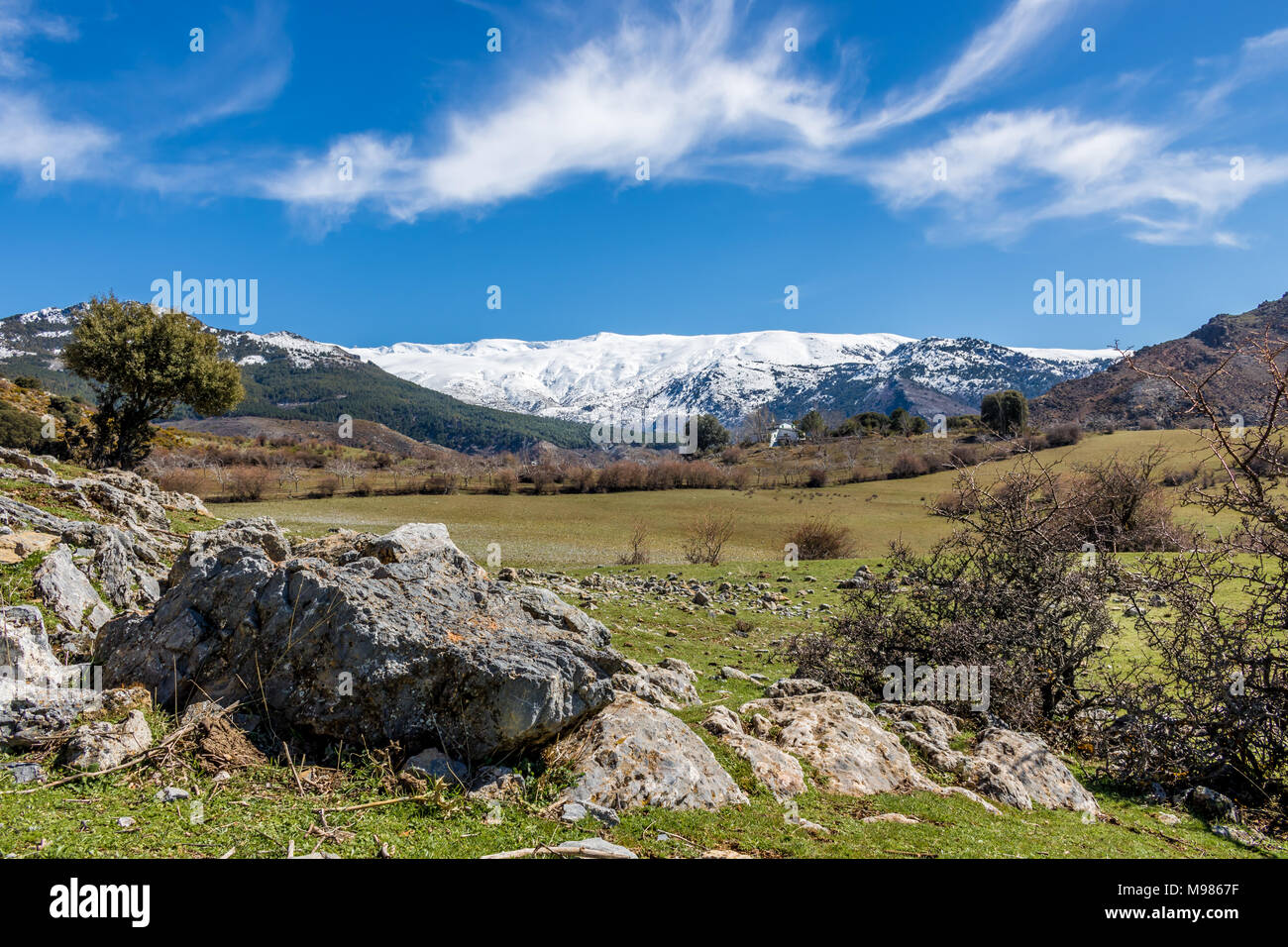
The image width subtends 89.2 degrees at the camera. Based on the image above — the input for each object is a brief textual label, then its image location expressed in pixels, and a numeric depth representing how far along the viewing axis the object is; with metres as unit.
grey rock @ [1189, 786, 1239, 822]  6.72
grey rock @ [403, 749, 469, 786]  5.12
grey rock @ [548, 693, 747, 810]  5.23
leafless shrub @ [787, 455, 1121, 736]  9.37
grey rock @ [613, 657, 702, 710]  8.00
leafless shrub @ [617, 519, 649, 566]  32.08
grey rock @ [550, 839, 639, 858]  4.18
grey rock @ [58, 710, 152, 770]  4.67
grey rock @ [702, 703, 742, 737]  6.74
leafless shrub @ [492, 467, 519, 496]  70.69
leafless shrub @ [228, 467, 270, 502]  53.25
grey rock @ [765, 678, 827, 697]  9.23
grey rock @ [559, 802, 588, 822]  4.80
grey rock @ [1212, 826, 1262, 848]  6.12
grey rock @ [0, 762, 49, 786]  4.39
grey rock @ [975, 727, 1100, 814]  6.77
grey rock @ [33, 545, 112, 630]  7.10
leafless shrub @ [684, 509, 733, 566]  32.19
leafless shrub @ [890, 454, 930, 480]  79.94
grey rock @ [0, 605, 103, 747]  4.88
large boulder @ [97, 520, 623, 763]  5.42
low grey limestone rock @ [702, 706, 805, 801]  5.95
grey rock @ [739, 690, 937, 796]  6.49
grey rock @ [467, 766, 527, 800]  5.05
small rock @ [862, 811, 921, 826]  5.68
